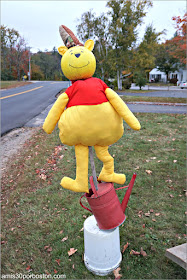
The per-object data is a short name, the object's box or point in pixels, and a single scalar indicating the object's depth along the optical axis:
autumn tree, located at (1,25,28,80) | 37.28
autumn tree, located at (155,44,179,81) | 37.28
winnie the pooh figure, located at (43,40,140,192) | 2.17
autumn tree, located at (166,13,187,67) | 13.78
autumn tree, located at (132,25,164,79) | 19.58
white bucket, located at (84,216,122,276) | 2.68
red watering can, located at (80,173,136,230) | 2.50
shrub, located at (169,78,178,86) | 39.78
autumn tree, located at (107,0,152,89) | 18.02
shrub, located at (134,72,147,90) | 24.31
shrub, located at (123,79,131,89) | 25.18
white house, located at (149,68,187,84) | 39.94
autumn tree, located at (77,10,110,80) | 16.25
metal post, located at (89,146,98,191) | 2.48
